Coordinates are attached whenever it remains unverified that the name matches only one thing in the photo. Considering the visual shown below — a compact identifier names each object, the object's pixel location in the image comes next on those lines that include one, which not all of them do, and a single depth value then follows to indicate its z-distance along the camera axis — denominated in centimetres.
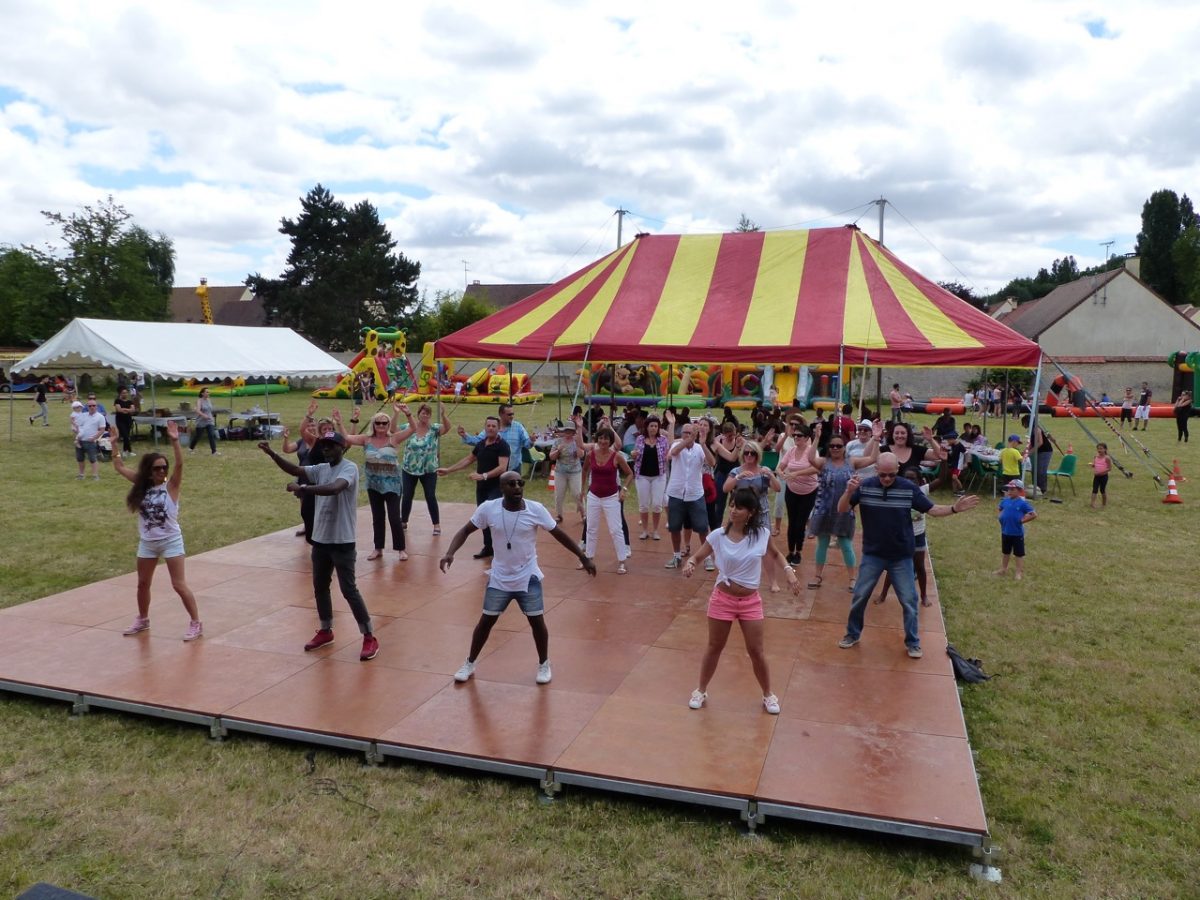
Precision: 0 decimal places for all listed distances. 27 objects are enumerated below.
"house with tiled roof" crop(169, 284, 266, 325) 7450
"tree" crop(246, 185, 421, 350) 4922
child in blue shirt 849
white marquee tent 1895
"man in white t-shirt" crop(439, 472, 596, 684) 539
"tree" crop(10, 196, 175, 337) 4359
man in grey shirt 590
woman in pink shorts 498
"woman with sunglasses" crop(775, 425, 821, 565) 828
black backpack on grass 601
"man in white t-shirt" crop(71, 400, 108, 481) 1481
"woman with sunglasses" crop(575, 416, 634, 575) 820
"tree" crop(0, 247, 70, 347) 4306
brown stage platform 440
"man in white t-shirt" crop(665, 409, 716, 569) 819
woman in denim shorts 619
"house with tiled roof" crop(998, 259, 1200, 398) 3706
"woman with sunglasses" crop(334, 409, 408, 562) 855
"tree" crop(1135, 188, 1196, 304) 6156
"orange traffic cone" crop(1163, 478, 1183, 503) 1314
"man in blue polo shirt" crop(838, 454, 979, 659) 609
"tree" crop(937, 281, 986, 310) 5947
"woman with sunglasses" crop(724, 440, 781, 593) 705
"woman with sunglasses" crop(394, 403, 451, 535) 925
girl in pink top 1273
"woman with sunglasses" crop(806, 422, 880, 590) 795
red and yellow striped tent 1136
